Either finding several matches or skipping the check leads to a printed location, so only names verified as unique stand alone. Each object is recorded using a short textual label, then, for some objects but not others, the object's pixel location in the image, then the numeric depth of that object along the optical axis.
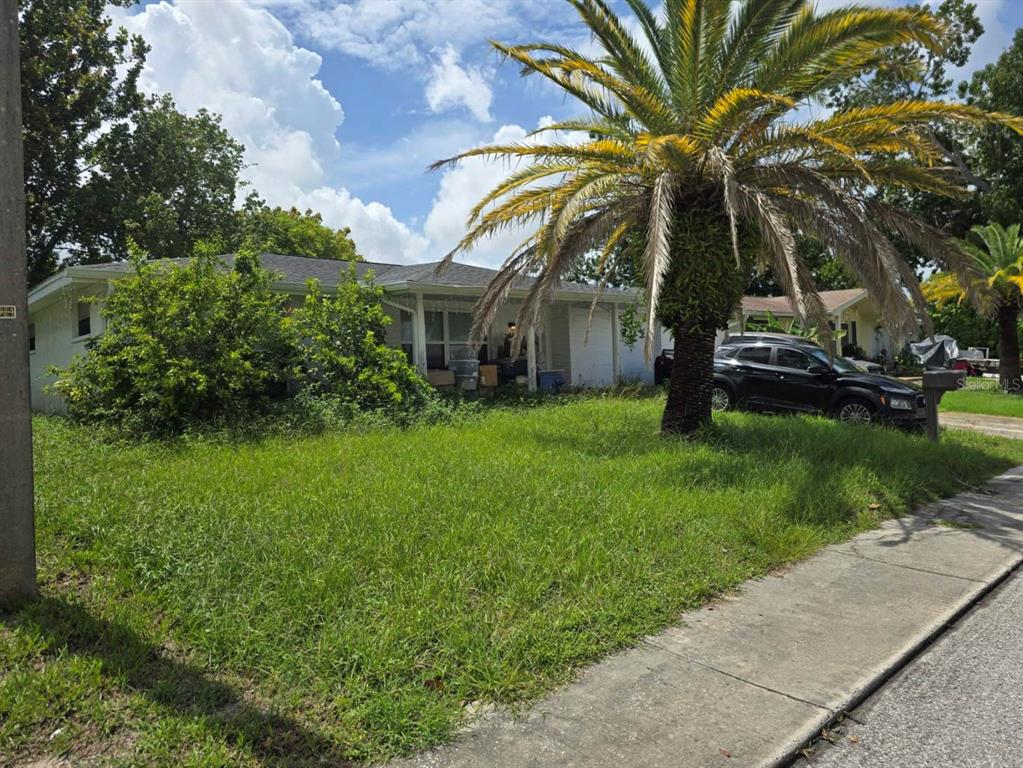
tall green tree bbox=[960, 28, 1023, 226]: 24.75
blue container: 16.31
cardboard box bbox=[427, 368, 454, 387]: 14.62
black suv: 11.62
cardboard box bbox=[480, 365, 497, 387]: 15.49
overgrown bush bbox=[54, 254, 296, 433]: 9.28
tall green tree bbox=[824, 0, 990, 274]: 26.05
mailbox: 9.28
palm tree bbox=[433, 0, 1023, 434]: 7.75
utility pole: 3.65
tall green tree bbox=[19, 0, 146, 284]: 20.22
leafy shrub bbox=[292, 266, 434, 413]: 11.17
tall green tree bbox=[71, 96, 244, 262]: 22.52
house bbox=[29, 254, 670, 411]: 13.49
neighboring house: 26.30
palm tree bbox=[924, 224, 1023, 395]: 19.34
